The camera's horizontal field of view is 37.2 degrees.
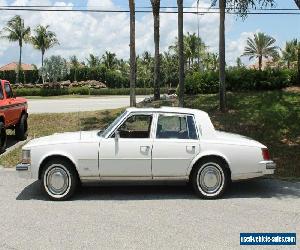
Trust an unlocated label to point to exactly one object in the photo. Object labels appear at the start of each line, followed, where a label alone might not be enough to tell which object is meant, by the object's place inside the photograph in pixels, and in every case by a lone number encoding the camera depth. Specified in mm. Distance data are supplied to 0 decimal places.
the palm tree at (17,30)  60656
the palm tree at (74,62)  78388
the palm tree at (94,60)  76750
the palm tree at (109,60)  75312
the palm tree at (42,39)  63375
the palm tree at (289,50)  75275
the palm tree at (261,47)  73938
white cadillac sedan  7516
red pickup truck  12195
